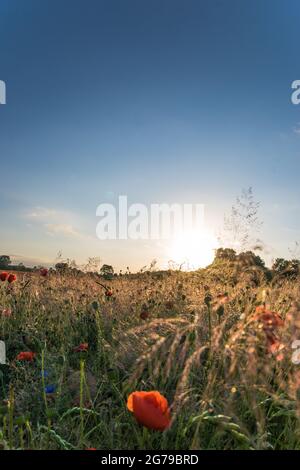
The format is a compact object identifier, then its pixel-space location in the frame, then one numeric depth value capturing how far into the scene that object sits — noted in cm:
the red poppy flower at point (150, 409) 166
